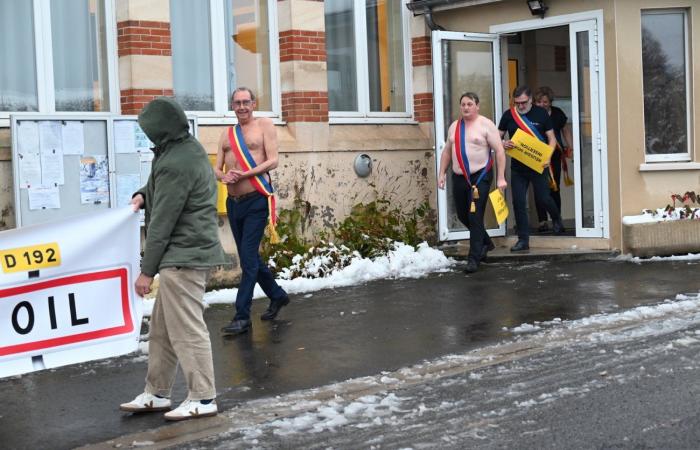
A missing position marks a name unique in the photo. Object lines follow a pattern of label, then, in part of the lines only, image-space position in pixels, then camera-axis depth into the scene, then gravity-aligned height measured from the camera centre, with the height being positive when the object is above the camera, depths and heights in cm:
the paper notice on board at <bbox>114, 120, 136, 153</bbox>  1159 +35
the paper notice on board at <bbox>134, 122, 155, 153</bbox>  1170 +31
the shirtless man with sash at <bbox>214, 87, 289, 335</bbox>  945 -17
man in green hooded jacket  666 -43
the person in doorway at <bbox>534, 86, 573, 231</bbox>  1495 +13
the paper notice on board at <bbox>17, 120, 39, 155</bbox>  1091 +37
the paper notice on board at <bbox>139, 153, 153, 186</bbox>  1176 +6
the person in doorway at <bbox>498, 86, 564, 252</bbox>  1395 +13
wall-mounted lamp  1398 +180
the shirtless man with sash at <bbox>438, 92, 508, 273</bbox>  1265 -6
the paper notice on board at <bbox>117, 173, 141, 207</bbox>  1164 -14
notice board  1095 +10
